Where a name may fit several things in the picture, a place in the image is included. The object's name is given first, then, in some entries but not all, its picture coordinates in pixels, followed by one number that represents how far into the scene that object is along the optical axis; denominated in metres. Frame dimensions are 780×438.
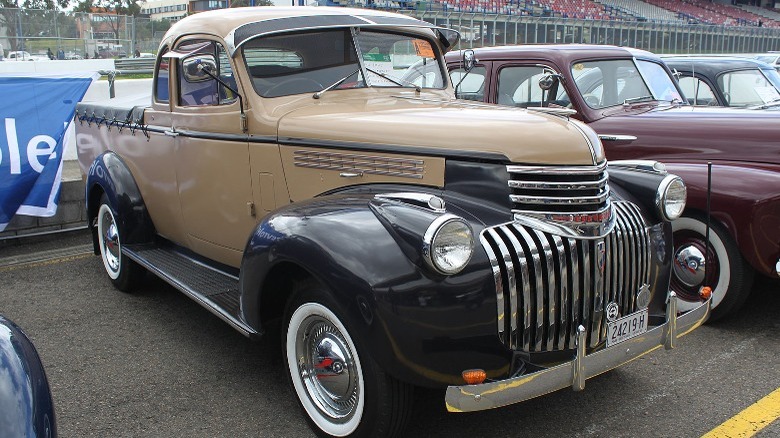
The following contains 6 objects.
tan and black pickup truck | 2.66
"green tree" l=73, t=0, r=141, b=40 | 48.00
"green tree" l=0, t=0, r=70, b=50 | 17.31
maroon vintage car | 4.25
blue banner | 6.23
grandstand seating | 24.03
